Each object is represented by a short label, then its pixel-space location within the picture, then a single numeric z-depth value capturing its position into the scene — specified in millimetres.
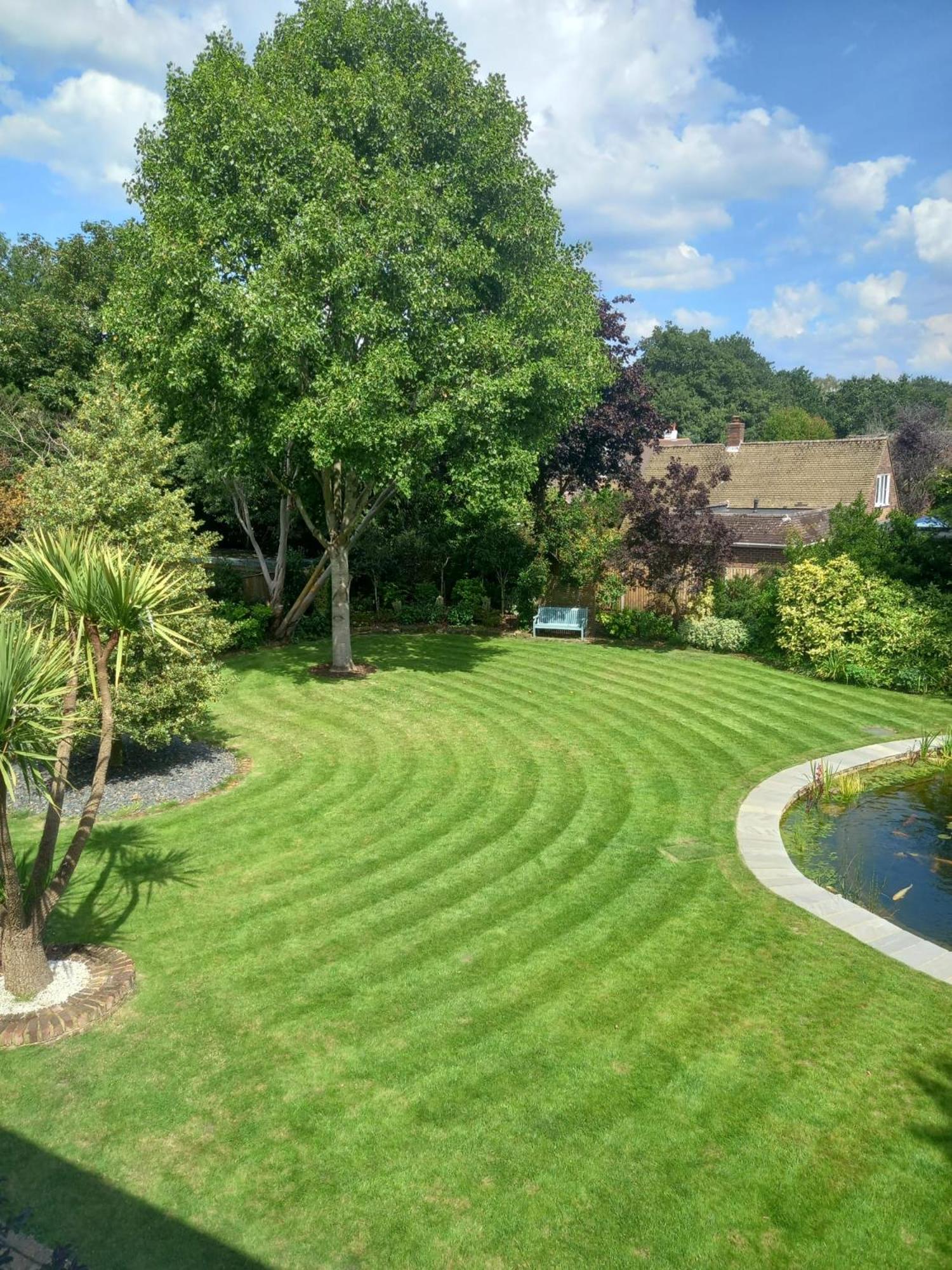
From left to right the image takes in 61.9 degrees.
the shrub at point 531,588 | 23891
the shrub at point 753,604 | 21297
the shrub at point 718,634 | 21797
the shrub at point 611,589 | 23391
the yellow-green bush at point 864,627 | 18297
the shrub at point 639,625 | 23391
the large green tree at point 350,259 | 14789
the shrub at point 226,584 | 22281
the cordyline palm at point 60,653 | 6426
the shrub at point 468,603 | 25344
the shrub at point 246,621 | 20703
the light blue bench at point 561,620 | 24094
